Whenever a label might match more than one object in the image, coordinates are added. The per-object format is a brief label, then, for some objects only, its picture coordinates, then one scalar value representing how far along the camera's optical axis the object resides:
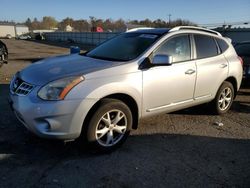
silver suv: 2.53
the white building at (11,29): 72.33
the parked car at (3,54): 7.86
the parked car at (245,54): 5.40
